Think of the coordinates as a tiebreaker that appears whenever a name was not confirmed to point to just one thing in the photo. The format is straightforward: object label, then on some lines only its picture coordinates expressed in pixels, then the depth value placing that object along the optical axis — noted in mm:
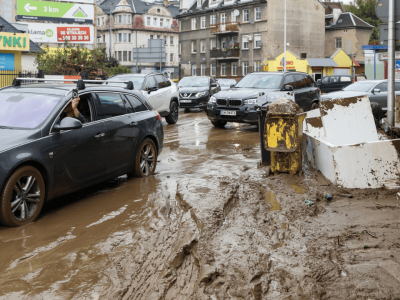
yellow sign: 22797
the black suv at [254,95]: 14398
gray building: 59625
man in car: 6266
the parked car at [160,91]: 15750
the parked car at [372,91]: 17797
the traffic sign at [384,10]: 10391
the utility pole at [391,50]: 10359
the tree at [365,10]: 77388
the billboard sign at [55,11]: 38000
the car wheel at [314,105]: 16419
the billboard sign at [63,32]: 38719
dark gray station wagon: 5324
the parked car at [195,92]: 21766
